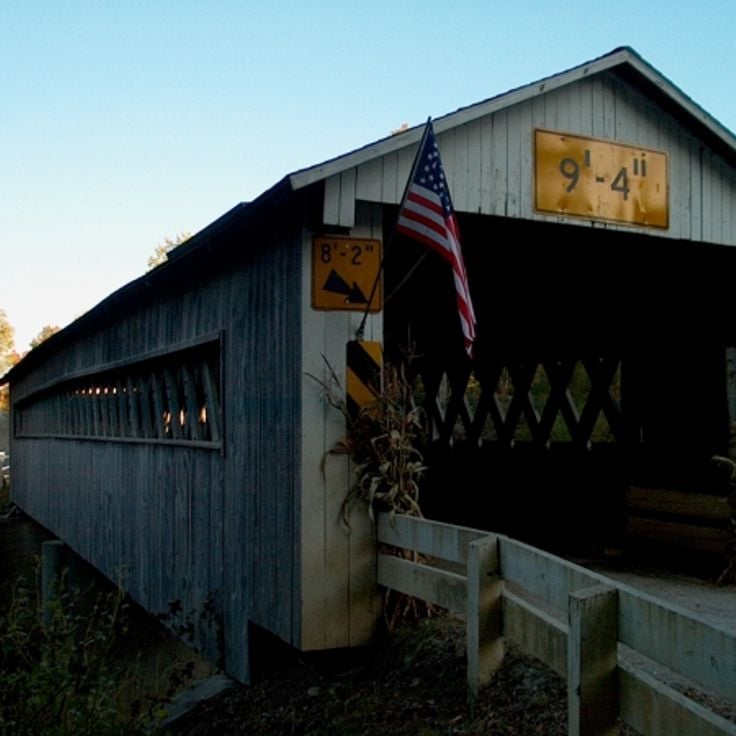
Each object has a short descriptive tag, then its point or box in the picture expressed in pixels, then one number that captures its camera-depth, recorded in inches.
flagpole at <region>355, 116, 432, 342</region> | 231.6
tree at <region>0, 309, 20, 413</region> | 2928.2
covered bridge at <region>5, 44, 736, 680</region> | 244.5
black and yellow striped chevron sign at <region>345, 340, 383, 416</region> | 245.0
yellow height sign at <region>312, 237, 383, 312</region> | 242.7
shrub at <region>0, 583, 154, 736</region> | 220.1
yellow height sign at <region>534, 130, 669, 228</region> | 270.7
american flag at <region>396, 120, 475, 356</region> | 231.0
